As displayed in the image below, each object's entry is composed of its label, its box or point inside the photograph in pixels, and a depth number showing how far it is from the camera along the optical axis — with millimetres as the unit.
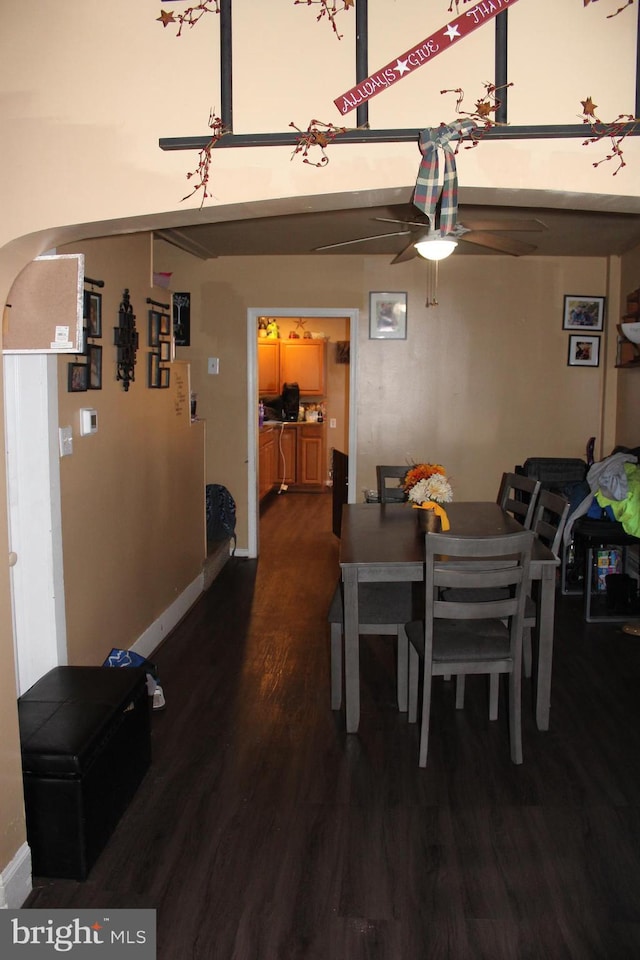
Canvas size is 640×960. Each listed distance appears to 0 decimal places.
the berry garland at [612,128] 1900
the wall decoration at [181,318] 6383
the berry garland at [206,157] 1976
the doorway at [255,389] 6309
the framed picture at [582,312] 6281
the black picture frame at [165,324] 4410
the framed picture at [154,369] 4230
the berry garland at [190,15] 1998
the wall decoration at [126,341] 3715
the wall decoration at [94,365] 3344
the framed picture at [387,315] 6297
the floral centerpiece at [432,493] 3896
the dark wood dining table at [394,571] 3131
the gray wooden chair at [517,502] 4055
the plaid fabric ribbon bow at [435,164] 1902
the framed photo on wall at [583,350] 6332
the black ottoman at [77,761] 2314
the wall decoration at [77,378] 3123
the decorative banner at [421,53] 1917
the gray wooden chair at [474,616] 2799
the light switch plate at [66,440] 3042
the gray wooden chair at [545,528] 3384
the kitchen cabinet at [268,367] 9641
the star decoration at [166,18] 1989
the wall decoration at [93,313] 3285
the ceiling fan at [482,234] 3469
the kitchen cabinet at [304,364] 9797
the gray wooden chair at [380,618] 3355
